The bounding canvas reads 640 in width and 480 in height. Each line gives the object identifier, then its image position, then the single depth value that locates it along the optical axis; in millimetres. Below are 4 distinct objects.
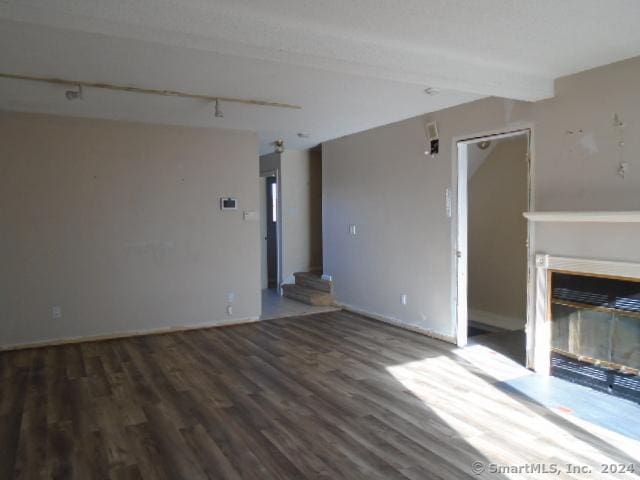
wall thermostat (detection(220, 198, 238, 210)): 5793
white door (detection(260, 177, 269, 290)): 8375
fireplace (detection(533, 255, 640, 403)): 3252
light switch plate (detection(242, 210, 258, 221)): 5926
